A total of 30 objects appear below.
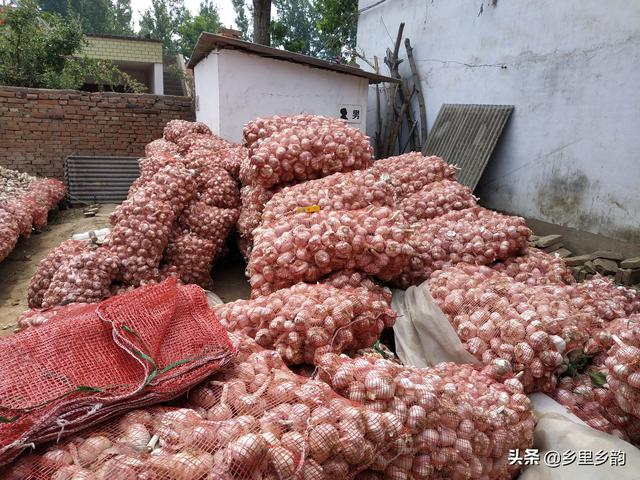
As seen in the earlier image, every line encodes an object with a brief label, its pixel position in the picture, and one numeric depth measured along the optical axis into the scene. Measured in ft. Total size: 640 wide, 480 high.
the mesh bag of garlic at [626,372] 4.95
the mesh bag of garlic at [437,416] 4.67
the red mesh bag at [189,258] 11.50
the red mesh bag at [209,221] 12.16
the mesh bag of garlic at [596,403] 5.57
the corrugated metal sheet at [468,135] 22.52
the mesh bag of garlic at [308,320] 6.01
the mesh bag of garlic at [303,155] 10.13
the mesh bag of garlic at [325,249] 7.54
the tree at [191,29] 90.73
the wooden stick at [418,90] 29.68
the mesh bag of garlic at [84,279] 9.27
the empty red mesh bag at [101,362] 3.95
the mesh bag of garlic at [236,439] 3.57
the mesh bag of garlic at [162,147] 16.46
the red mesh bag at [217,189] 13.03
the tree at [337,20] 42.04
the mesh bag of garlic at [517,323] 6.17
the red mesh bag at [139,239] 10.16
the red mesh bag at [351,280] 7.58
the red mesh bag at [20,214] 18.37
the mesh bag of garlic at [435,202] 10.85
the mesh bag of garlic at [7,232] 16.01
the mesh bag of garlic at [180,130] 19.34
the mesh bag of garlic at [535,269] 8.71
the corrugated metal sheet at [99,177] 27.73
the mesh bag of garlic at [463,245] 8.94
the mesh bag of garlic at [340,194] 8.98
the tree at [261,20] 36.68
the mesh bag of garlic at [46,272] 10.55
